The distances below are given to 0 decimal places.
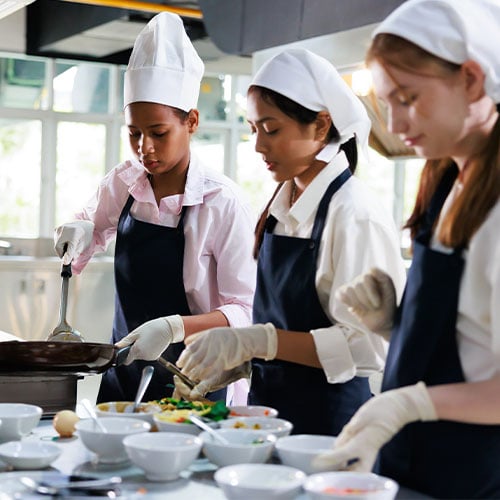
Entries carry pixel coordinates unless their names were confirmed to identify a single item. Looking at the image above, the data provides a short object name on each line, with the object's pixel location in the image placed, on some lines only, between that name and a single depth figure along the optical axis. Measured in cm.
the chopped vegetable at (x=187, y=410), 202
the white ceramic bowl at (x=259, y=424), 193
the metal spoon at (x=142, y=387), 217
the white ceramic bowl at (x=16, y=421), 198
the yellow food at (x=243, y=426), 195
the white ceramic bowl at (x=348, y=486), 146
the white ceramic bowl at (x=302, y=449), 172
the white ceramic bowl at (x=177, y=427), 195
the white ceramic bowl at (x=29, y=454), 179
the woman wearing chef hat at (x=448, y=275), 165
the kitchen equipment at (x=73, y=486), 161
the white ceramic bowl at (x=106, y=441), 182
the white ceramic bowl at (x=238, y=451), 176
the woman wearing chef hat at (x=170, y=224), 297
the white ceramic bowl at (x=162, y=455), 169
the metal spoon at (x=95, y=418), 191
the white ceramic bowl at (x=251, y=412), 210
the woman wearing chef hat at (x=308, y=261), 229
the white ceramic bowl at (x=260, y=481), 153
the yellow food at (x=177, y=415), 199
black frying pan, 237
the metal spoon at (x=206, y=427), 185
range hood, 465
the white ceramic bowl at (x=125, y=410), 205
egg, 207
